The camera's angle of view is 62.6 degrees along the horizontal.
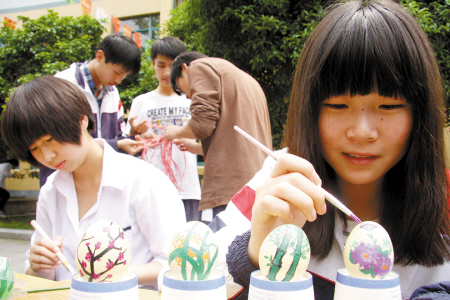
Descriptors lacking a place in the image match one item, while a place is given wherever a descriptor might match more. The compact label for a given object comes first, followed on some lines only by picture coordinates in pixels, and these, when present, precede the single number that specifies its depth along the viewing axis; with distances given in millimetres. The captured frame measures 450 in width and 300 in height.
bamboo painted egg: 757
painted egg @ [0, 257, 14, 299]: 1070
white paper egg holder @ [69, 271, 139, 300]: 762
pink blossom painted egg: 816
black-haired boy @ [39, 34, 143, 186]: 3176
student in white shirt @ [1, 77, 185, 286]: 1686
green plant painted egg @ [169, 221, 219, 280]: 787
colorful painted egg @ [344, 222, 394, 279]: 775
